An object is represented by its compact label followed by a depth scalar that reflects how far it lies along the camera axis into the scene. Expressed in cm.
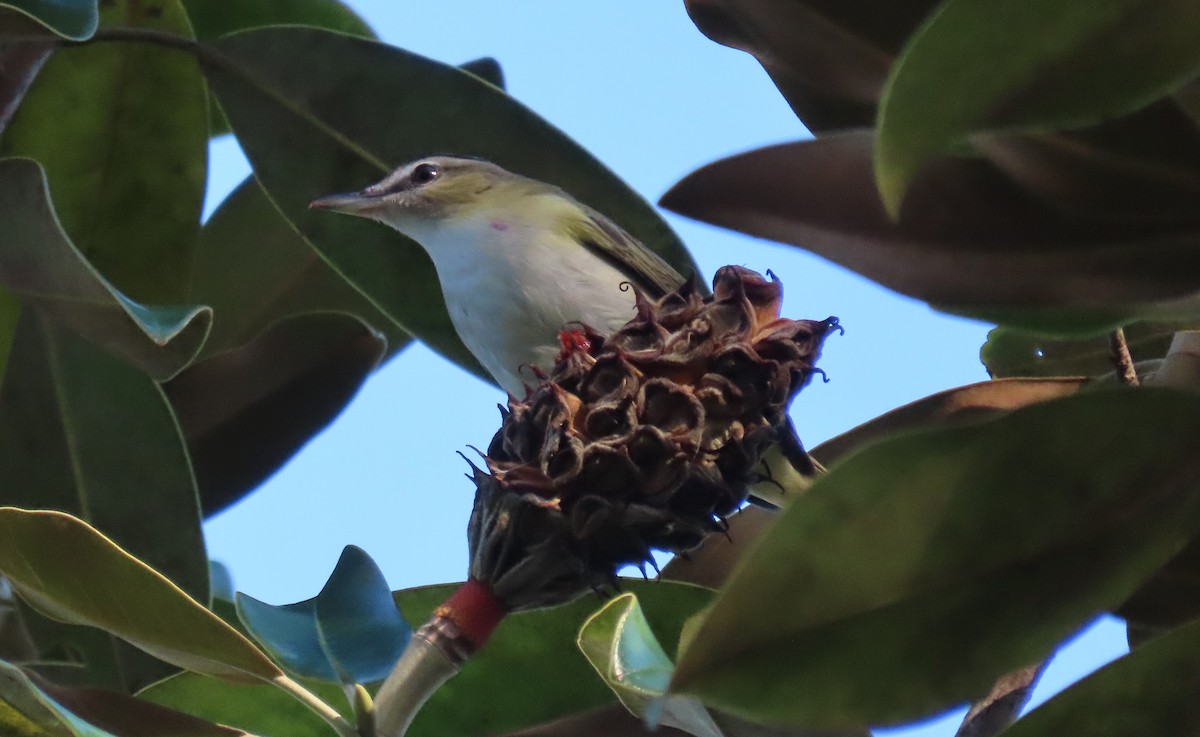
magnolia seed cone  356
